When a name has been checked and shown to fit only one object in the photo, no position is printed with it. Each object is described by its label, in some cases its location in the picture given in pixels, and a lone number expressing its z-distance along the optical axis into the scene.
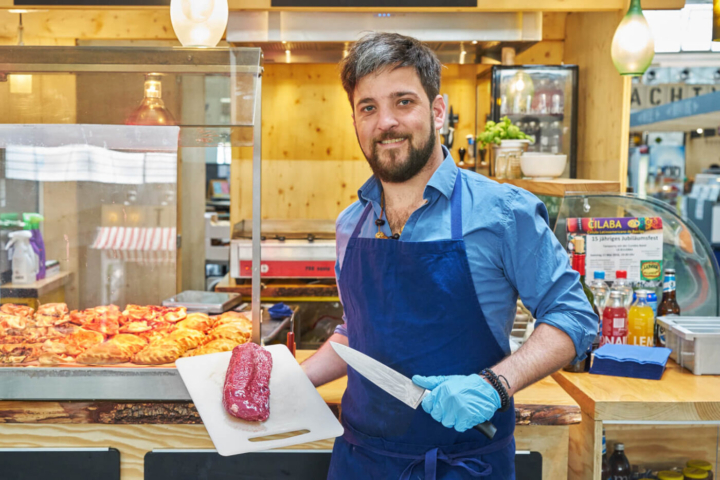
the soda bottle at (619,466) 2.34
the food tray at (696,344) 2.20
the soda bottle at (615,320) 2.38
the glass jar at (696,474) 2.38
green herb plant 3.76
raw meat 1.58
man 1.47
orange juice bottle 2.43
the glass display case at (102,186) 1.83
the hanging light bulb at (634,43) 3.03
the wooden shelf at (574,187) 2.54
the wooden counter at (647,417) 1.96
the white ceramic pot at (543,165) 3.10
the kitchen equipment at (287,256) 4.47
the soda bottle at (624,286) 2.41
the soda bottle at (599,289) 2.41
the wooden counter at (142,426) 1.85
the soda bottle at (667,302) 2.47
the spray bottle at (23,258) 2.09
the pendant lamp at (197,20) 1.95
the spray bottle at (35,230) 2.12
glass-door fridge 4.69
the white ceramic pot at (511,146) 3.60
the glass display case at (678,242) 2.60
